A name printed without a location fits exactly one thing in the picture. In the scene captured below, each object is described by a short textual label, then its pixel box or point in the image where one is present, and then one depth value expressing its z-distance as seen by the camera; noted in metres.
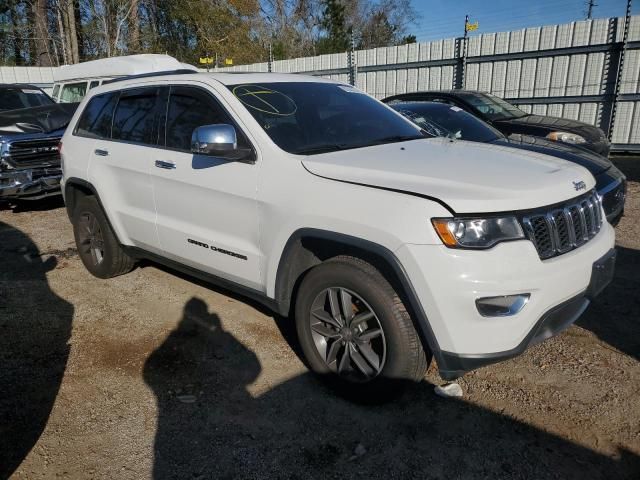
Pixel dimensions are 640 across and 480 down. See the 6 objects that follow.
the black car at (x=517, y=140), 4.89
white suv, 2.29
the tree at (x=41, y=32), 24.80
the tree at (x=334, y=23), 35.44
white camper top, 9.86
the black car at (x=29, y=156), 7.14
